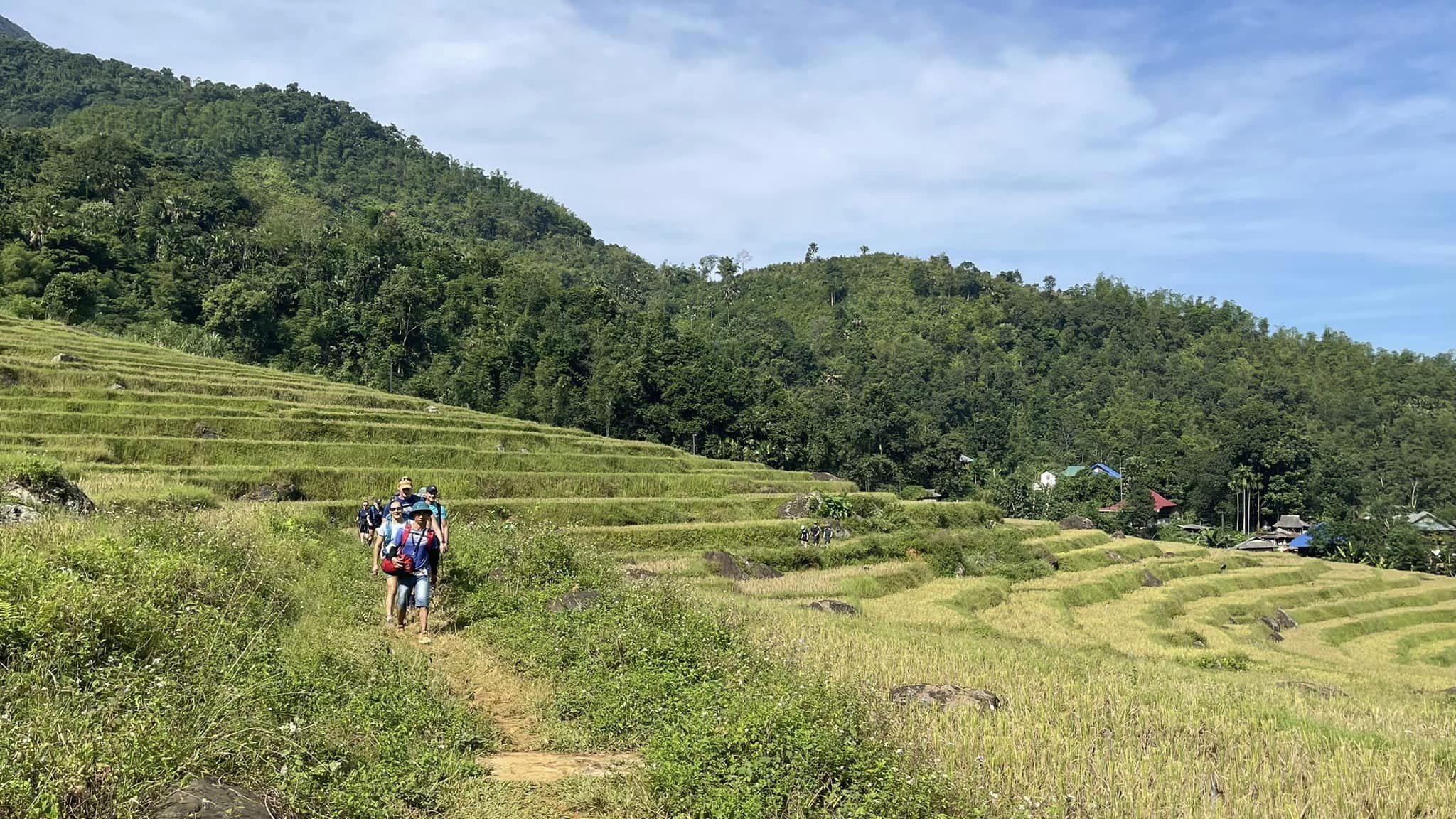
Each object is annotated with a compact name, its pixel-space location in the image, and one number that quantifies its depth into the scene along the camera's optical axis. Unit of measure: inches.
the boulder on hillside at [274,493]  848.2
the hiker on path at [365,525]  649.5
